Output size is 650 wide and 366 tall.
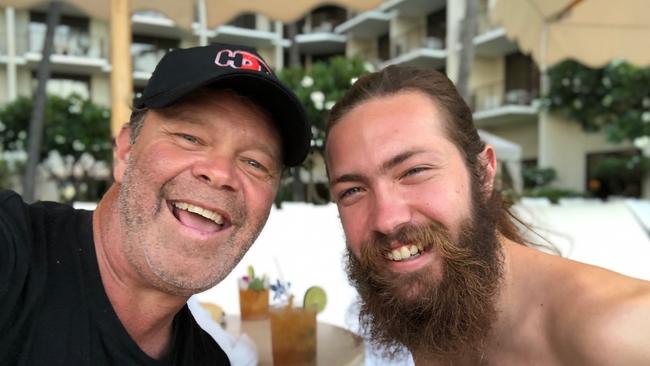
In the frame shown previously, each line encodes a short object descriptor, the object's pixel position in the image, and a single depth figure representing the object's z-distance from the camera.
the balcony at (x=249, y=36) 25.16
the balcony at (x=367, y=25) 26.16
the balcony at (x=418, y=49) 23.16
